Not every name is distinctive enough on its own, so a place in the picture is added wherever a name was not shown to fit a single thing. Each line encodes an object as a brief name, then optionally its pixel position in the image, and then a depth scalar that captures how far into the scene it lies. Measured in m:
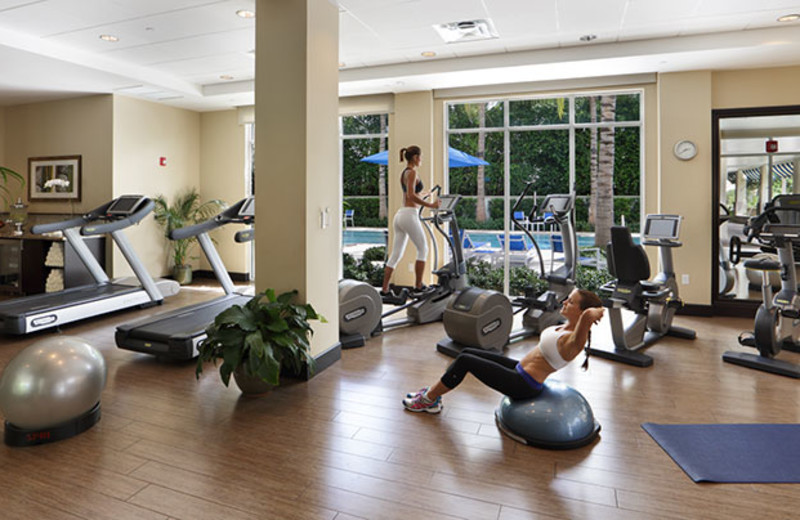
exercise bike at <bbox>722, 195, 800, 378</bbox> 3.83
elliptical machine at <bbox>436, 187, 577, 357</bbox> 4.21
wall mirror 5.64
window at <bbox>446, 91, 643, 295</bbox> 6.40
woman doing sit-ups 2.54
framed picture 7.29
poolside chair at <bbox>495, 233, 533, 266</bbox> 6.85
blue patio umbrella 6.95
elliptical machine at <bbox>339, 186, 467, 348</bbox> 4.59
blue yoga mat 2.37
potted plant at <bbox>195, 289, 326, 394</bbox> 3.04
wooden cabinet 6.54
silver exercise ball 2.56
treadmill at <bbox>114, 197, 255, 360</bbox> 4.04
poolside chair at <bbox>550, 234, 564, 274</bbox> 6.19
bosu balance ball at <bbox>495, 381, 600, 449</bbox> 2.63
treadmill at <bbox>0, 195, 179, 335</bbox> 4.82
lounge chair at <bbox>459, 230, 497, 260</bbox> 7.04
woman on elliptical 5.31
